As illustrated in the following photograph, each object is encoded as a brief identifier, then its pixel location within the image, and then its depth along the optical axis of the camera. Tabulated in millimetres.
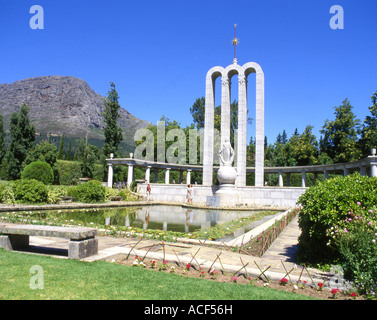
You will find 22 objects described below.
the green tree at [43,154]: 31750
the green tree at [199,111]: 59150
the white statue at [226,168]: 21938
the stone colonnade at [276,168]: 27225
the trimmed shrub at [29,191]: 15469
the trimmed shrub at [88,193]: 18500
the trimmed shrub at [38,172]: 25203
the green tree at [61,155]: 52494
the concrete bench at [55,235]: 5059
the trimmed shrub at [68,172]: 36688
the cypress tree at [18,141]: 32094
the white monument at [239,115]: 29047
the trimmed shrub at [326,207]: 5250
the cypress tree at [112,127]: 36531
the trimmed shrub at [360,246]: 4020
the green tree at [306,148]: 48875
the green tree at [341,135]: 42344
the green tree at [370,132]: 37625
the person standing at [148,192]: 22372
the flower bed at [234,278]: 3953
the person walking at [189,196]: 21219
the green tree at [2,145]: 38400
